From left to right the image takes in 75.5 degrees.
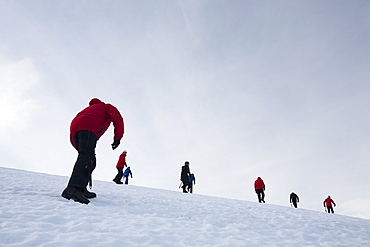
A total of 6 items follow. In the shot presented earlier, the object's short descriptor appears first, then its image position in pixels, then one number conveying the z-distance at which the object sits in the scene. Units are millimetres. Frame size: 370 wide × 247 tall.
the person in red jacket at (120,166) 13872
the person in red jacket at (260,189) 15984
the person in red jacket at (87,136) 4305
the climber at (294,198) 19859
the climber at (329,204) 20734
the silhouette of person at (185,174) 15336
